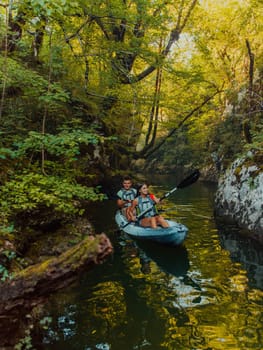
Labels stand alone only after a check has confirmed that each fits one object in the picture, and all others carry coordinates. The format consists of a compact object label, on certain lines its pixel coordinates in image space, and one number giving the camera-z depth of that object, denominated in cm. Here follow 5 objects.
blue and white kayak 834
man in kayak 1084
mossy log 261
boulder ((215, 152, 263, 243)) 902
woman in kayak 924
